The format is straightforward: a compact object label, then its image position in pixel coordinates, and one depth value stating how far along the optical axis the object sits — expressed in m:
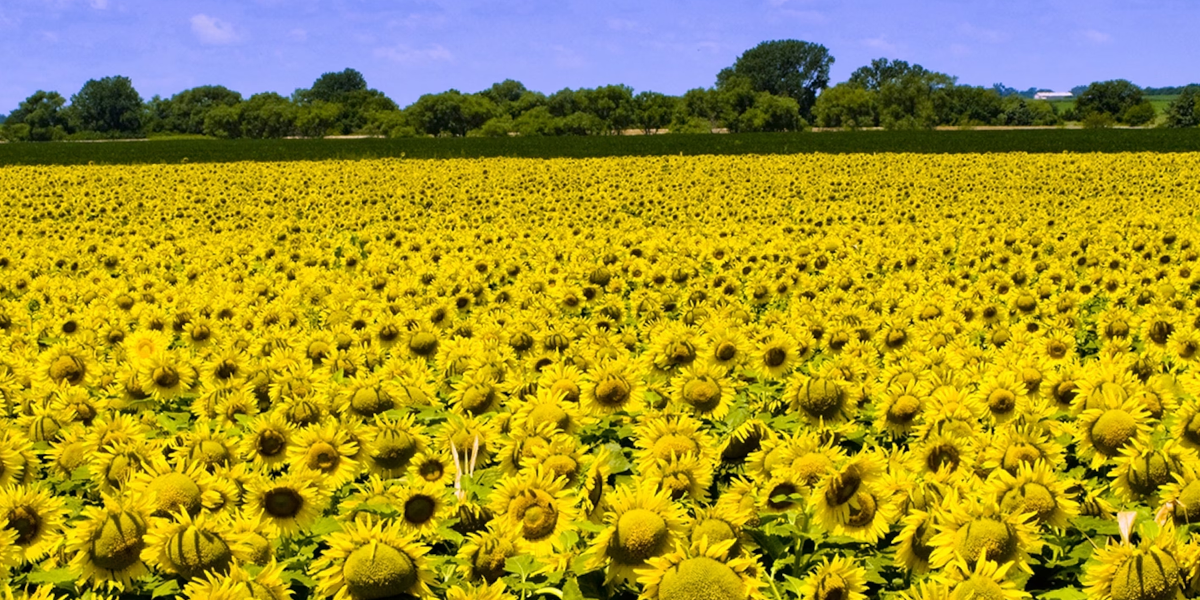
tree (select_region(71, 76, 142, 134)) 186.62
